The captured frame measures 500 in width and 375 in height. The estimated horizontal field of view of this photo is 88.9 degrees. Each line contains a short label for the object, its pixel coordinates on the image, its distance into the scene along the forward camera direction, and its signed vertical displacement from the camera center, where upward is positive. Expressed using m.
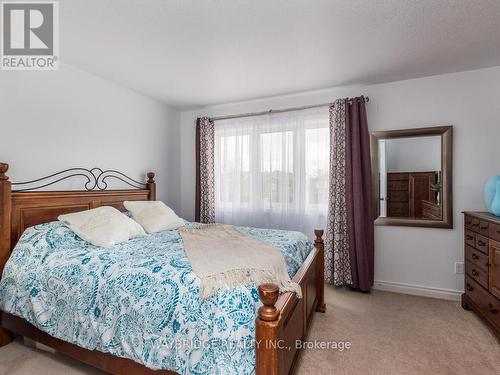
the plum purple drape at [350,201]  2.99 -0.17
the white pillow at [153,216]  2.64 -0.31
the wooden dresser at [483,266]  2.08 -0.72
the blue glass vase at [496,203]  2.24 -0.14
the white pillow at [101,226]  2.06 -0.34
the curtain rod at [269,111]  3.24 +1.05
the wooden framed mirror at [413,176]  2.87 +0.13
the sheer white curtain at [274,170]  3.35 +0.24
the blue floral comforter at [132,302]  1.25 -0.66
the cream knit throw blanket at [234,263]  1.37 -0.47
